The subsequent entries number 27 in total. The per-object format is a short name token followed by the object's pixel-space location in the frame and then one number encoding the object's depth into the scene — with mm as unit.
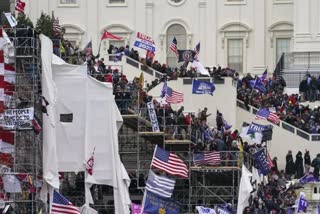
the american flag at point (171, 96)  150625
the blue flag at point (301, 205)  144875
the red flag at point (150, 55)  164950
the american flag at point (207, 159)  145875
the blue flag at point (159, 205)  141288
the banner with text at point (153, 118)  146250
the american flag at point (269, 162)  149712
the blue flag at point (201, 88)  155500
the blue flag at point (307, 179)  152050
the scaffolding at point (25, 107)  132750
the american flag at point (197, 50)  161250
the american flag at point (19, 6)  137500
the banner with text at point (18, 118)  131625
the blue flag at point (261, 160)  148250
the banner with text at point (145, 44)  161250
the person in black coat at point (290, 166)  155750
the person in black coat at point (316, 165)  153512
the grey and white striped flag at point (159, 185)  142125
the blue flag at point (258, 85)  161500
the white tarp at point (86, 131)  140375
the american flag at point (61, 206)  134750
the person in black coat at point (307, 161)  155375
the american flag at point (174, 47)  160275
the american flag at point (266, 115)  155000
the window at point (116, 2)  182250
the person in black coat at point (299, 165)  155250
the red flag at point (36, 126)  132375
